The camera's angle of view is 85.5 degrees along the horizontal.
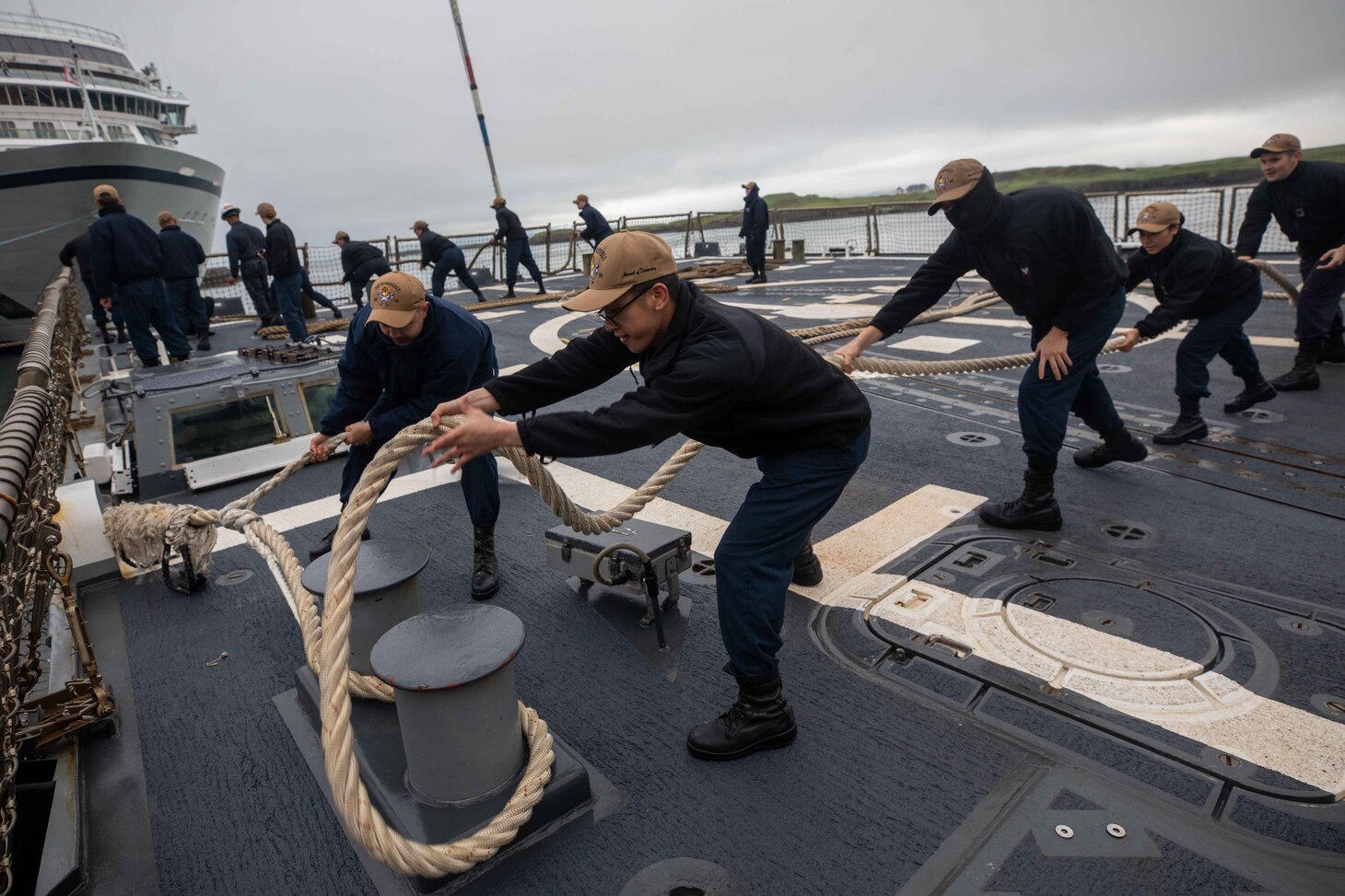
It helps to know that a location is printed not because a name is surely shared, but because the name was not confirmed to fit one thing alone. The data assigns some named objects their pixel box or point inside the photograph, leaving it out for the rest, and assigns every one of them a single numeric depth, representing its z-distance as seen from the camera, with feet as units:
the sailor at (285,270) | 31.50
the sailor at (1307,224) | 16.25
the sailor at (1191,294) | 13.37
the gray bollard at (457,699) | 5.47
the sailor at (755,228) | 42.27
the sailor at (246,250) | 34.40
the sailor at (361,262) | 35.81
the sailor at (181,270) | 28.78
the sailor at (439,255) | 36.29
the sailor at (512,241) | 42.42
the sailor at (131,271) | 25.11
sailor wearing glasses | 6.10
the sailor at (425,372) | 10.59
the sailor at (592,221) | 42.96
